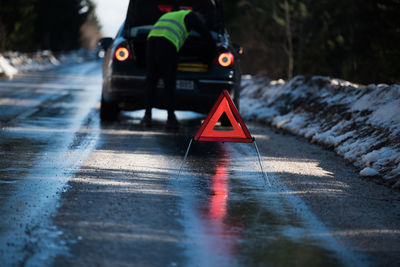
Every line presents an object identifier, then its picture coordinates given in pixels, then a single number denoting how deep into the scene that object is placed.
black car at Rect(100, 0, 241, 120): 20.48
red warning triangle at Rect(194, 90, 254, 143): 13.25
